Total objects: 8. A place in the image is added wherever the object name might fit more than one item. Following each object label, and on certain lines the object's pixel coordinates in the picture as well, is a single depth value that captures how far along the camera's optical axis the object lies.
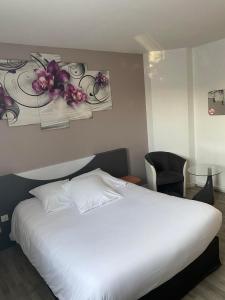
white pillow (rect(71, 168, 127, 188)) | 3.33
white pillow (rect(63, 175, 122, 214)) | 2.84
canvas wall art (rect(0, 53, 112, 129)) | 3.05
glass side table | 3.38
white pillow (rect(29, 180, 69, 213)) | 2.85
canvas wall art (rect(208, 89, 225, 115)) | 3.96
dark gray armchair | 3.85
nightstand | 3.81
